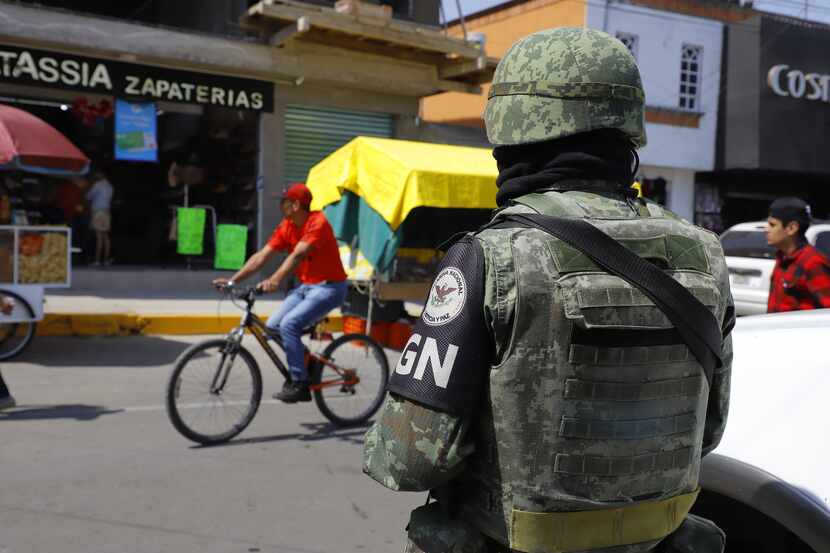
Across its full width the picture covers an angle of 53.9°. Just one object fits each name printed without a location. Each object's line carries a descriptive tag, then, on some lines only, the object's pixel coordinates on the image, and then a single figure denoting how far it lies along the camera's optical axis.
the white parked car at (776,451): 2.20
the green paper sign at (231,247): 14.55
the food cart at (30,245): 8.45
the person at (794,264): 5.20
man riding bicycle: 5.95
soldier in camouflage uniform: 1.55
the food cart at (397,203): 9.20
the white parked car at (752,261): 10.41
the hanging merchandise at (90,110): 13.23
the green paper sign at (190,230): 14.28
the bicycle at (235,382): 5.53
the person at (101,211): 13.74
